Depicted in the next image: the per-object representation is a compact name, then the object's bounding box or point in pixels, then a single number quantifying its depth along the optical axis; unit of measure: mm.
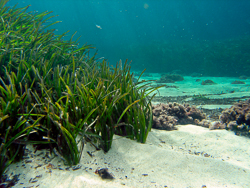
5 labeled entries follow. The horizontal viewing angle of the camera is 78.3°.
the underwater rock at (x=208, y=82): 14109
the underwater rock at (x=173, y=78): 16888
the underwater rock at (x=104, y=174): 1734
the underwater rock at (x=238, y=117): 3348
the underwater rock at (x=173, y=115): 3473
